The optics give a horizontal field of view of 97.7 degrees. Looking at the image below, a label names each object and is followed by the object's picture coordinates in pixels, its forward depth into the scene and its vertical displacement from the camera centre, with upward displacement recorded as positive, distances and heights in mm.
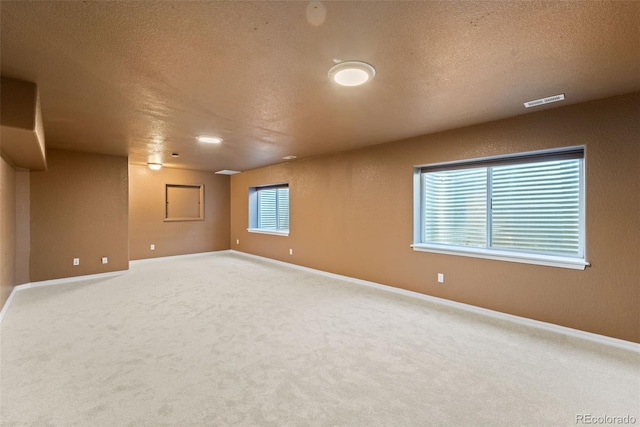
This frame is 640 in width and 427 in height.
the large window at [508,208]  2846 +81
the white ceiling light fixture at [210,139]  3865 +1051
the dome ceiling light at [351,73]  1919 +1015
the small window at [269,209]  6465 +105
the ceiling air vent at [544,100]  2469 +1043
